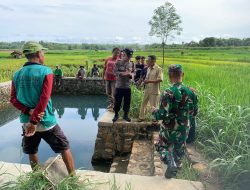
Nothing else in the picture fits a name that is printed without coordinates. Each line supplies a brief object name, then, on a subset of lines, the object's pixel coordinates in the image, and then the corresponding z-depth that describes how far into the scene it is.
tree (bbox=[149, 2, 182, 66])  11.11
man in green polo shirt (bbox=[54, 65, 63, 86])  9.35
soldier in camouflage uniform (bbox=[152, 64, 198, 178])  1.82
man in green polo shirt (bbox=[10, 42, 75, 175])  1.60
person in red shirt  3.84
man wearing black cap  3.21
